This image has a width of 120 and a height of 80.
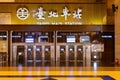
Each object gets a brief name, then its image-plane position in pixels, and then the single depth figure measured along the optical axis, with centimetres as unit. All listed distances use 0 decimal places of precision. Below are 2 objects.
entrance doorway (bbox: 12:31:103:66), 2202
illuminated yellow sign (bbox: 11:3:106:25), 2150
